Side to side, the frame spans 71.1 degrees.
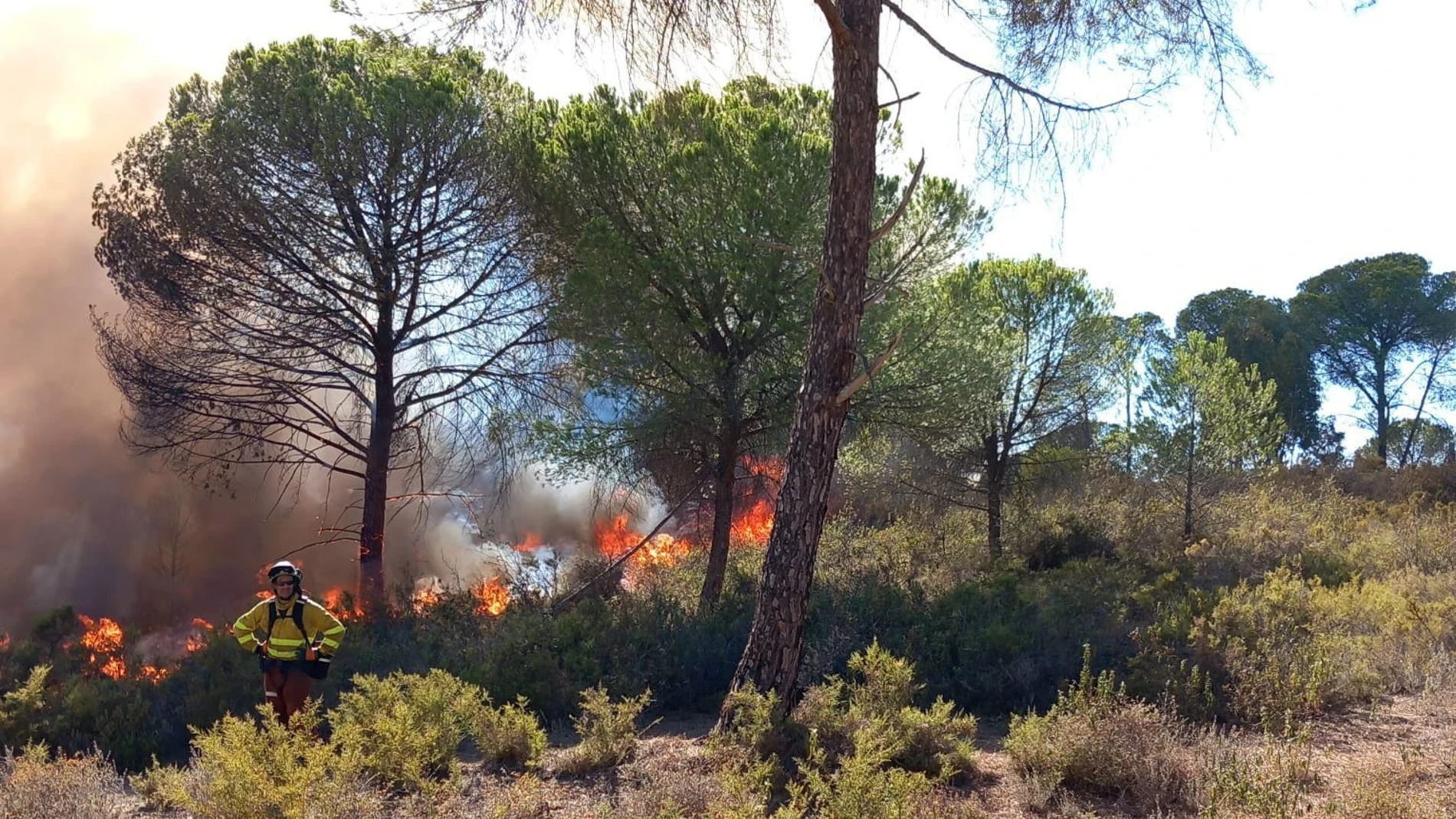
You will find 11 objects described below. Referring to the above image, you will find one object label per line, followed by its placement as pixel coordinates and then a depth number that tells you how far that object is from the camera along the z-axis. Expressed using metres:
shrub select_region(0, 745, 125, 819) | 5.68
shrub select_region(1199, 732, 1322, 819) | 4.84
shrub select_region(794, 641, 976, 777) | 6.17
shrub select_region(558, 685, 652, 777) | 6.38
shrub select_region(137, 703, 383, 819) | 4.89
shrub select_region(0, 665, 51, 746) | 10.09
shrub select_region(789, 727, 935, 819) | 4.65
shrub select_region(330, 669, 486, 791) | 5.95
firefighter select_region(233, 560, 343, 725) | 7.80
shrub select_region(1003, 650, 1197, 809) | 5.54
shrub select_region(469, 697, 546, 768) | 6.64
